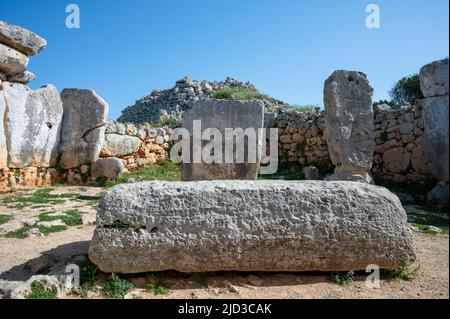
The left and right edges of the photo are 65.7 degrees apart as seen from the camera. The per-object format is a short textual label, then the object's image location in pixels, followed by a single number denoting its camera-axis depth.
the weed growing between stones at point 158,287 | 2.92
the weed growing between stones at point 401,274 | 3.18
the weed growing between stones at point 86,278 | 2.93
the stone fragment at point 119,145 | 9.57
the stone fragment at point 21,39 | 8.08
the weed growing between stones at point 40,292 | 2.78
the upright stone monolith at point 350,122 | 7.50
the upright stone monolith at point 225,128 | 5.14
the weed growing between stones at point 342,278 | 3.06
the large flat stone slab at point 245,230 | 3.01
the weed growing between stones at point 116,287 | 2.88
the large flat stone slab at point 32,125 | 8.06
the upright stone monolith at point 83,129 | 9.23
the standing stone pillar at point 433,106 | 7.86
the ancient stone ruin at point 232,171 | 3.03
